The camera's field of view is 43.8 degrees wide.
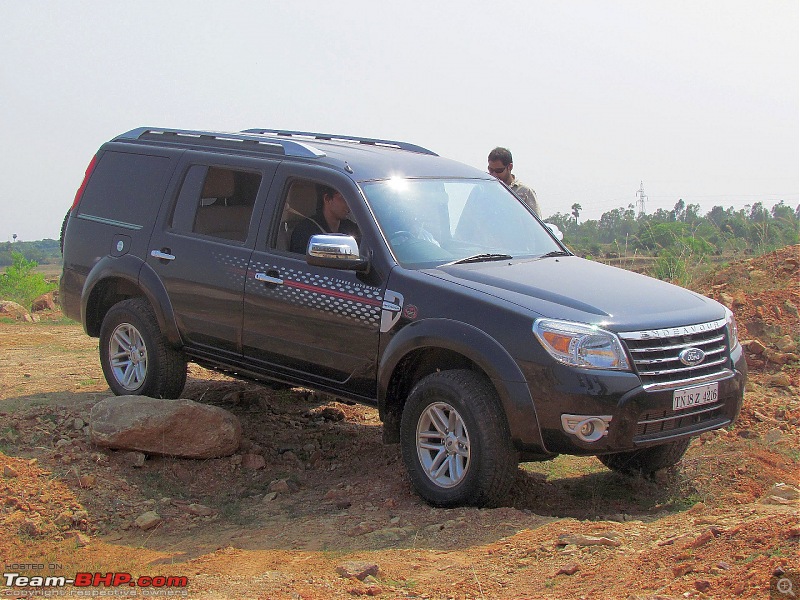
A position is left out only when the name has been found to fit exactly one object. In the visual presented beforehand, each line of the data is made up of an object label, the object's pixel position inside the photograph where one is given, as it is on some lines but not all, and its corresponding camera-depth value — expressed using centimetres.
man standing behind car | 958
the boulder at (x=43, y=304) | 1747
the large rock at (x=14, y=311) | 1516
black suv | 535
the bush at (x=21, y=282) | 2434
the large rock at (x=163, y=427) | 673
